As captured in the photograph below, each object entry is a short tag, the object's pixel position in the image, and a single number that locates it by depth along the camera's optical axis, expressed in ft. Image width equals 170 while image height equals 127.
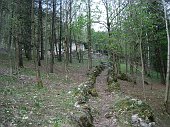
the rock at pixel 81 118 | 18.51
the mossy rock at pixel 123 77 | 60.01
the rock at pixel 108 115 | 24.52
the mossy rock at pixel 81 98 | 25.00
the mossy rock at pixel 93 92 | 31.97
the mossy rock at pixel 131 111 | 23.47
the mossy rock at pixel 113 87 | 37.81
